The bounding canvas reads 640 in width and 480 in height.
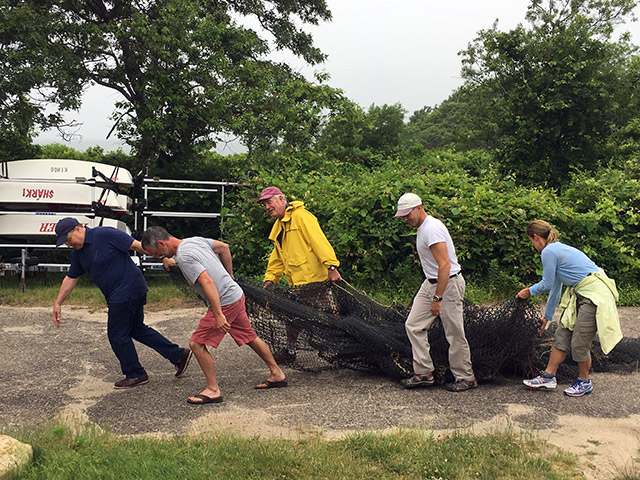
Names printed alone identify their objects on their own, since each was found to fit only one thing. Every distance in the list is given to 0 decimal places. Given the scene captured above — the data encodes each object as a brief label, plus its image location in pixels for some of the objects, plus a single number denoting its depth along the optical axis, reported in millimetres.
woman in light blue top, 5309
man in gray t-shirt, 5133
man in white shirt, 5352
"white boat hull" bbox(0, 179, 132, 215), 11516
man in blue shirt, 5723
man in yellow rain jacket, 6273
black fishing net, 5758
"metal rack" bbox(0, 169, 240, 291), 11094
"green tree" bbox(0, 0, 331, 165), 12562
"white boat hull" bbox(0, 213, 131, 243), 11352
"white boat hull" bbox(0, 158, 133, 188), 11734
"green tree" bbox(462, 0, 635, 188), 17000
